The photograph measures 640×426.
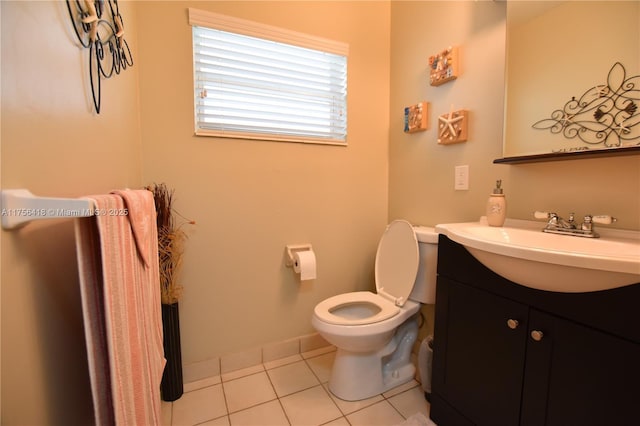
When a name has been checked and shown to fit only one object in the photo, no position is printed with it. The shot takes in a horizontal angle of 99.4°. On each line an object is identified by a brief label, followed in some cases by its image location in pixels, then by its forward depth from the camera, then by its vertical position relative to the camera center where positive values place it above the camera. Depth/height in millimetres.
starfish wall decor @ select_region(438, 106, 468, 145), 1425 +342
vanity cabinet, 694 -509
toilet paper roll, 1639 -449
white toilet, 1347 -661
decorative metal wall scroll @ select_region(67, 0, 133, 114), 665 +443
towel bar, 414 -24
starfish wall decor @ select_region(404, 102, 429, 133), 1624 +452
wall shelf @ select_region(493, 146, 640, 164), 886 +128
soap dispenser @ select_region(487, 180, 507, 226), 1187 -75
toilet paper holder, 1724 -373
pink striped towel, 517 -237
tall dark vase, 1381 -844
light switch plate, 1448 +66
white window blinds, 1513 +659
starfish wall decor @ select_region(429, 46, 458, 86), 1445 +682
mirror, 924 +442
